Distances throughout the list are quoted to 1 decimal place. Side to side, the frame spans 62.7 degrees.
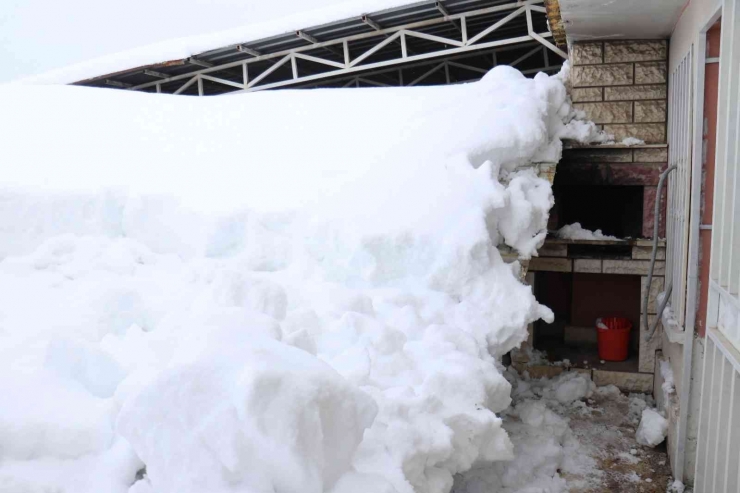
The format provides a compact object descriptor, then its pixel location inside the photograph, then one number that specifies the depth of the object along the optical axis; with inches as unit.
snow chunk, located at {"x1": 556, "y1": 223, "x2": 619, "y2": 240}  238.2
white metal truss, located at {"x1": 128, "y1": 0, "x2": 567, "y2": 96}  335.3
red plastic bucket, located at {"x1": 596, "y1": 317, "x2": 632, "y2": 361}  248.2
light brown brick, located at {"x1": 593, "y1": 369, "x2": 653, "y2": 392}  236.2
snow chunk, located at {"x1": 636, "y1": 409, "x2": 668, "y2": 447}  192.5
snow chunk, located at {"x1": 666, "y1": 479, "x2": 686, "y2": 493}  169.9
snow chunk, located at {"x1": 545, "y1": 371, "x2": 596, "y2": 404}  231.3
